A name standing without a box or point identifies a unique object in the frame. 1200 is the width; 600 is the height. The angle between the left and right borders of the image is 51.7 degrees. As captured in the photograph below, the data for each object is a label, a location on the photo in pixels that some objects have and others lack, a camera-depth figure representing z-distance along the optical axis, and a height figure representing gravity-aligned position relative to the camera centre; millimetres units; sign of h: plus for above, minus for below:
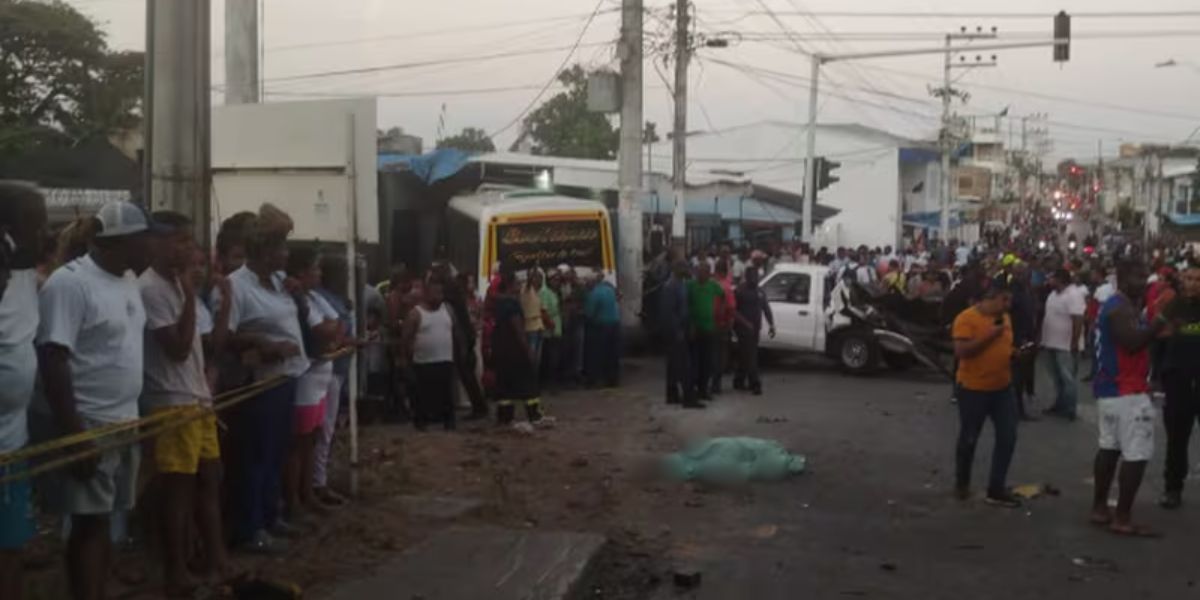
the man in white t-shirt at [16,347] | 4145 -413
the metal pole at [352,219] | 7641 +74
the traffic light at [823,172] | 32062 +1781
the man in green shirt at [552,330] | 15164 -1168
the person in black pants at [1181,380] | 8633 -935
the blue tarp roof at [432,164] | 19694 +1094
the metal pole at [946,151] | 46062 +3439
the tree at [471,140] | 51075 +4067
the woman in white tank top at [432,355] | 11328 -1130
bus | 16734 +20
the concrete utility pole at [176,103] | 6875 +692
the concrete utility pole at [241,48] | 12500 +1826
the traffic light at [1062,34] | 23422 +3996
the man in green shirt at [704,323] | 14227 -981
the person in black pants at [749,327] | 15211 -1078
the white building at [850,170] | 51656 +2939
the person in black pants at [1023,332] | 12742 -911
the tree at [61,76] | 22812 +2892
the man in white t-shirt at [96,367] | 4559 -540
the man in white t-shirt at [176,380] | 5488 -687
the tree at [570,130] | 57938 +5082
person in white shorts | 7754 -1002
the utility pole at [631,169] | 19500 +1074
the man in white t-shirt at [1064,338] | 12977 -974
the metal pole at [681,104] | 25266 +2765
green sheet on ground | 9336 -1724
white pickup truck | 17391 -1217
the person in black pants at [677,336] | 13781 -1095
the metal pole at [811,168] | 30188 +1802
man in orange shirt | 8617 -923
